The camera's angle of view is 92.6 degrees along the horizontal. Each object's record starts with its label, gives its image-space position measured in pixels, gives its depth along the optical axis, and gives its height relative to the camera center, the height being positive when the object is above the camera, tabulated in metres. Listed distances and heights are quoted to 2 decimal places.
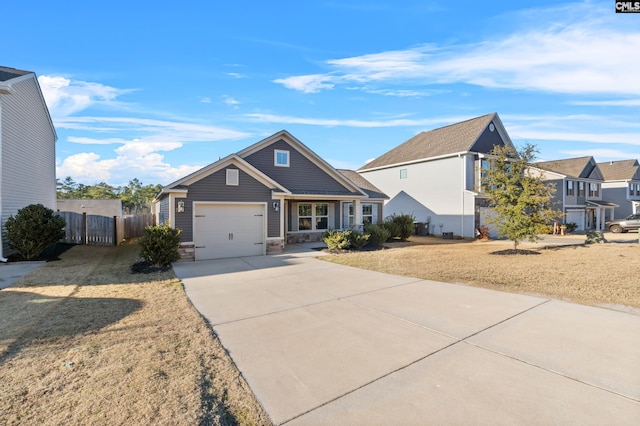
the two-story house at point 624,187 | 34.53 +2.42
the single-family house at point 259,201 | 11.73 +0.37
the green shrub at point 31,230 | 10.41 -0.69
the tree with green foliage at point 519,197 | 12.97 +0.50
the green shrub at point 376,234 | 15.63 -1.28
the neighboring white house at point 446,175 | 19.89 +2.45
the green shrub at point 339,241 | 13.83 -1.43
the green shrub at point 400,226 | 18.09 -1.01
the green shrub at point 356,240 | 14.38 -1.44
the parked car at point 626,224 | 24.55 -1.29
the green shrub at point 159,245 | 9.81 -1.15
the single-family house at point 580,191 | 26.88 +1.63
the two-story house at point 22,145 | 11.02 +2.86
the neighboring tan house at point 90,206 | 30.81 +0.46
